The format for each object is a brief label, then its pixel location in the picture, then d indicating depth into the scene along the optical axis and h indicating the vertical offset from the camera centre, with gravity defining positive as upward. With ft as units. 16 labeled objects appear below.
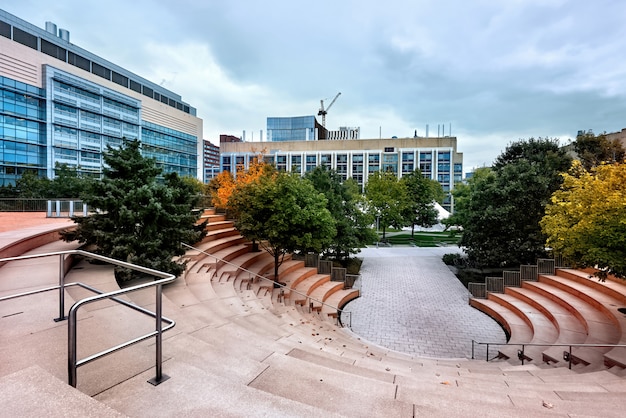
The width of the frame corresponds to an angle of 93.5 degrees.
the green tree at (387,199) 103.09 +2.19
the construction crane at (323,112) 609.42 +192.94
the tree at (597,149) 78.02 +16.12
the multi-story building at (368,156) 290.35 +51.43
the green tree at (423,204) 133.08 +0.82
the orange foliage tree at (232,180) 67.48 +6.80
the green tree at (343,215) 61.46 -2.27
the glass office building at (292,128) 452.35 +118.55
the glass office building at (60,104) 156.97 +62.60
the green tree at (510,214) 55.36 -1.37
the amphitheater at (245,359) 8.99 -7.41
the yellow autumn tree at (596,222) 23.50 -1.22
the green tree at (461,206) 74.49 +0.11
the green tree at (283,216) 42.11 -1.74
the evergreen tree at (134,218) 25.81 -1.53
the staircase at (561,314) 28.09 -13.36
